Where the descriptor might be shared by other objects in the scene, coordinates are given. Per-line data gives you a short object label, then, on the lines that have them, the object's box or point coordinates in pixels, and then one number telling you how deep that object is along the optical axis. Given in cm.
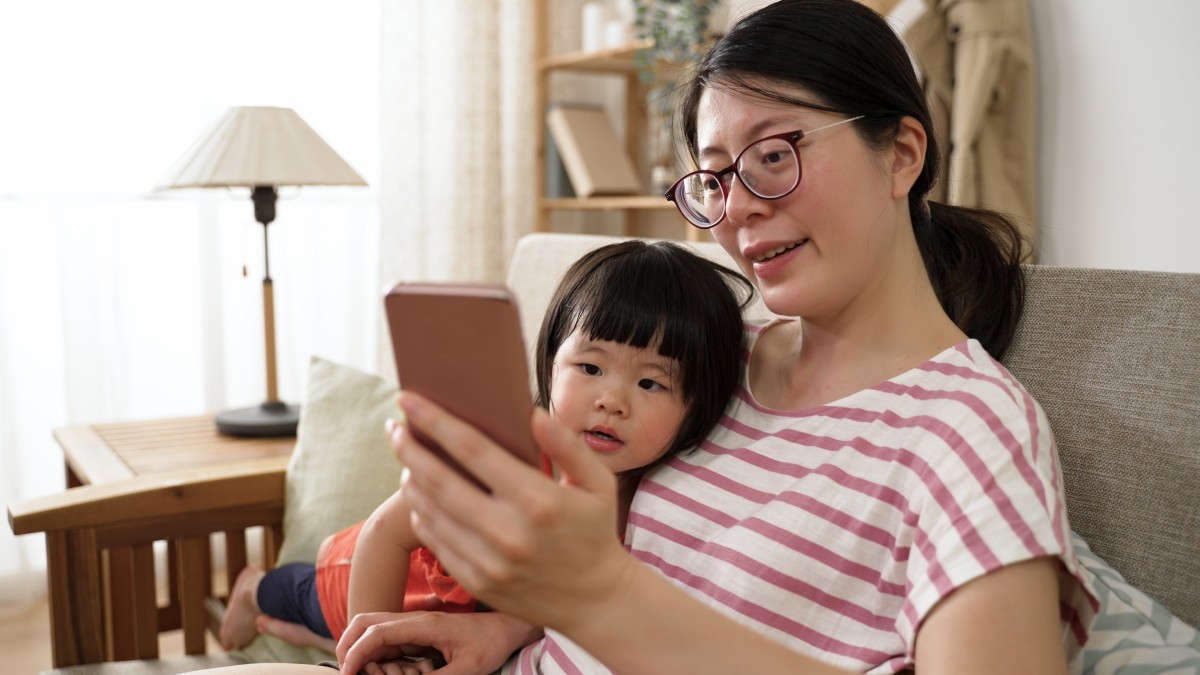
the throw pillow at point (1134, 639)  85
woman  67
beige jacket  218
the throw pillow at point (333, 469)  165
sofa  91
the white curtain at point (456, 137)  311
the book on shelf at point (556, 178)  324
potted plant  262
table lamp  204
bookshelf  304
